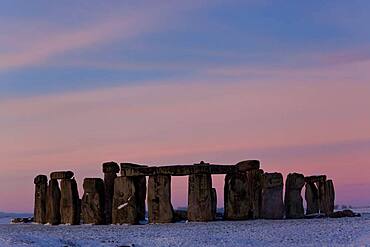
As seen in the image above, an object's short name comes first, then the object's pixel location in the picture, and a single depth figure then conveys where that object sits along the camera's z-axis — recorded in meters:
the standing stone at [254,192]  34.62
